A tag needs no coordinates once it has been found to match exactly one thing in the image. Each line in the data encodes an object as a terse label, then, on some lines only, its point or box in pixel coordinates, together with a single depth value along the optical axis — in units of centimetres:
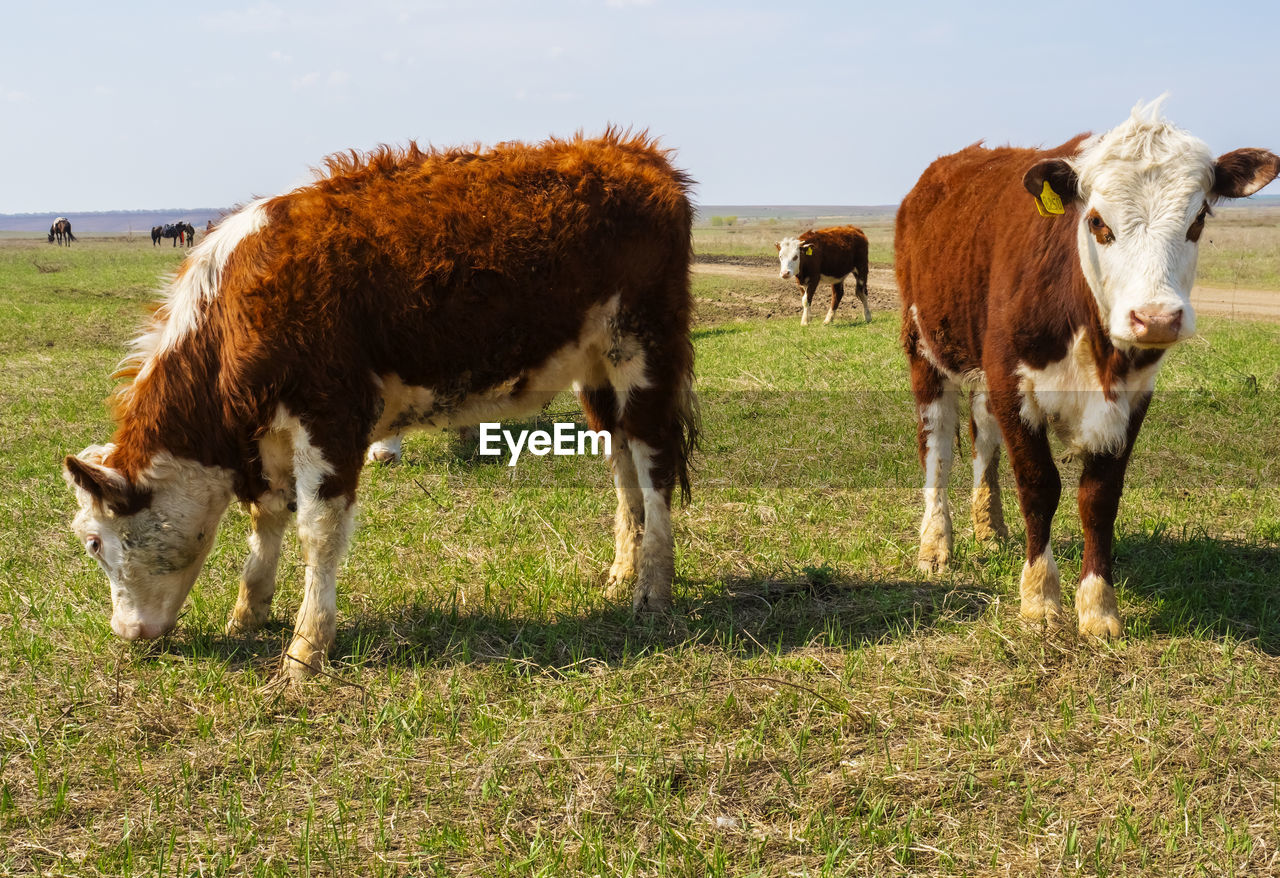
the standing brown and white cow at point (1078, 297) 424
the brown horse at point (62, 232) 6555
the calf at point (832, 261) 2073
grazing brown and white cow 460
